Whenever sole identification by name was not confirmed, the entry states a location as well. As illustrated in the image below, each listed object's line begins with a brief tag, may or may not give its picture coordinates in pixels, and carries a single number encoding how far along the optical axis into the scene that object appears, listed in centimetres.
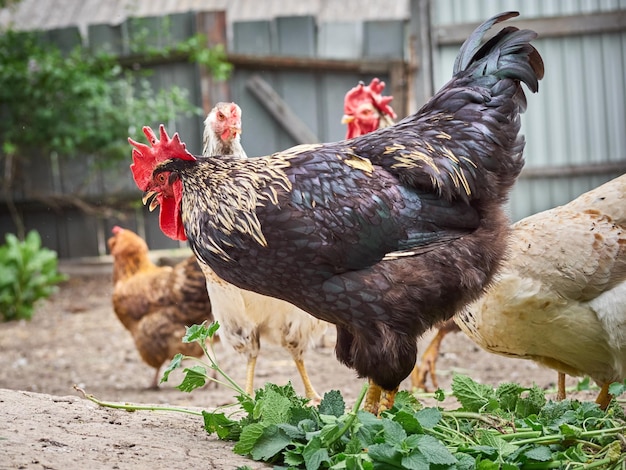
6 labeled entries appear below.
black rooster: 322
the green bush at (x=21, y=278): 905
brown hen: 627
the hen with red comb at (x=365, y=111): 531
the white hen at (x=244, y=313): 447
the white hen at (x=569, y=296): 382
